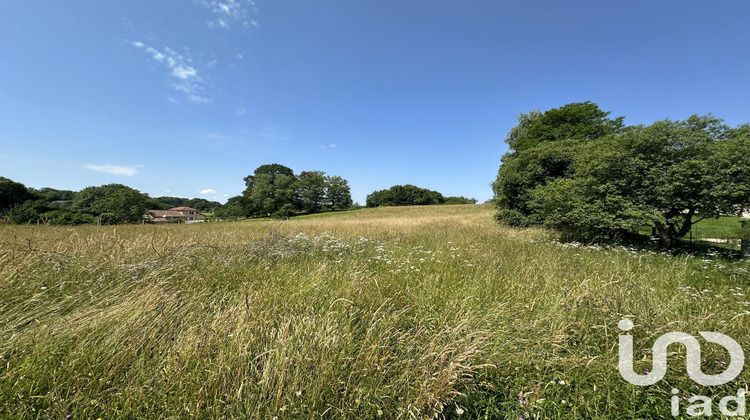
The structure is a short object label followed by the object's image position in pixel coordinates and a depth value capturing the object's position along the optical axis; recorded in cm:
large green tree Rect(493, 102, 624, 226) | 1409
